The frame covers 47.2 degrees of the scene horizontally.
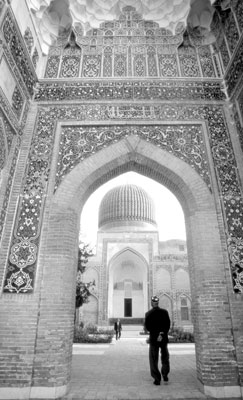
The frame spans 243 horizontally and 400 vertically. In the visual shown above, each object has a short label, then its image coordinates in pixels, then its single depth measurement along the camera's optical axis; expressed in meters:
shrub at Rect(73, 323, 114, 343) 10.61
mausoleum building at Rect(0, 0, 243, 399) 3.90
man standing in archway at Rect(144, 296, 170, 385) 4.20
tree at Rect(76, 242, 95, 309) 8.59
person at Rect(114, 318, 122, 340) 12.76
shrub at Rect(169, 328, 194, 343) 10.75
